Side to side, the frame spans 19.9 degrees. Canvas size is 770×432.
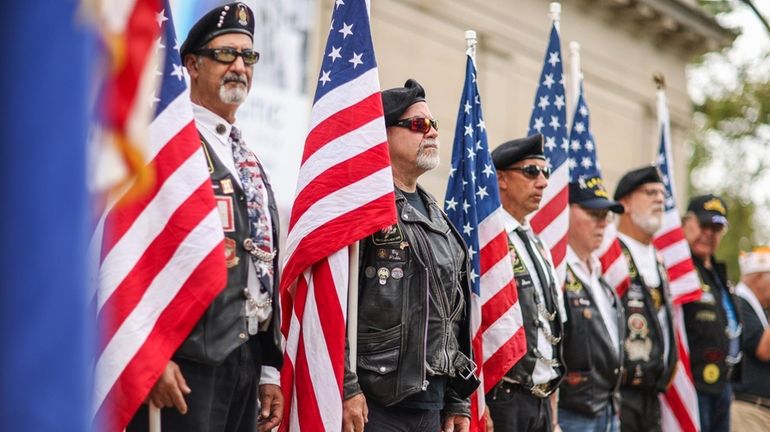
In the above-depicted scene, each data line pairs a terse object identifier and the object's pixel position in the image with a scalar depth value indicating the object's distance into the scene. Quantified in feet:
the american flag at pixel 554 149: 43.33
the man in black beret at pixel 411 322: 29.46
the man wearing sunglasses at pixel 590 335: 42.03
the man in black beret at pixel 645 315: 46.59
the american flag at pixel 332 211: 28.68
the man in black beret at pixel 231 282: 24.88
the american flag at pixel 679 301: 51.36
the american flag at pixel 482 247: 35.91
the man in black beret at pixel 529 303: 36.97
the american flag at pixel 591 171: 47.82
